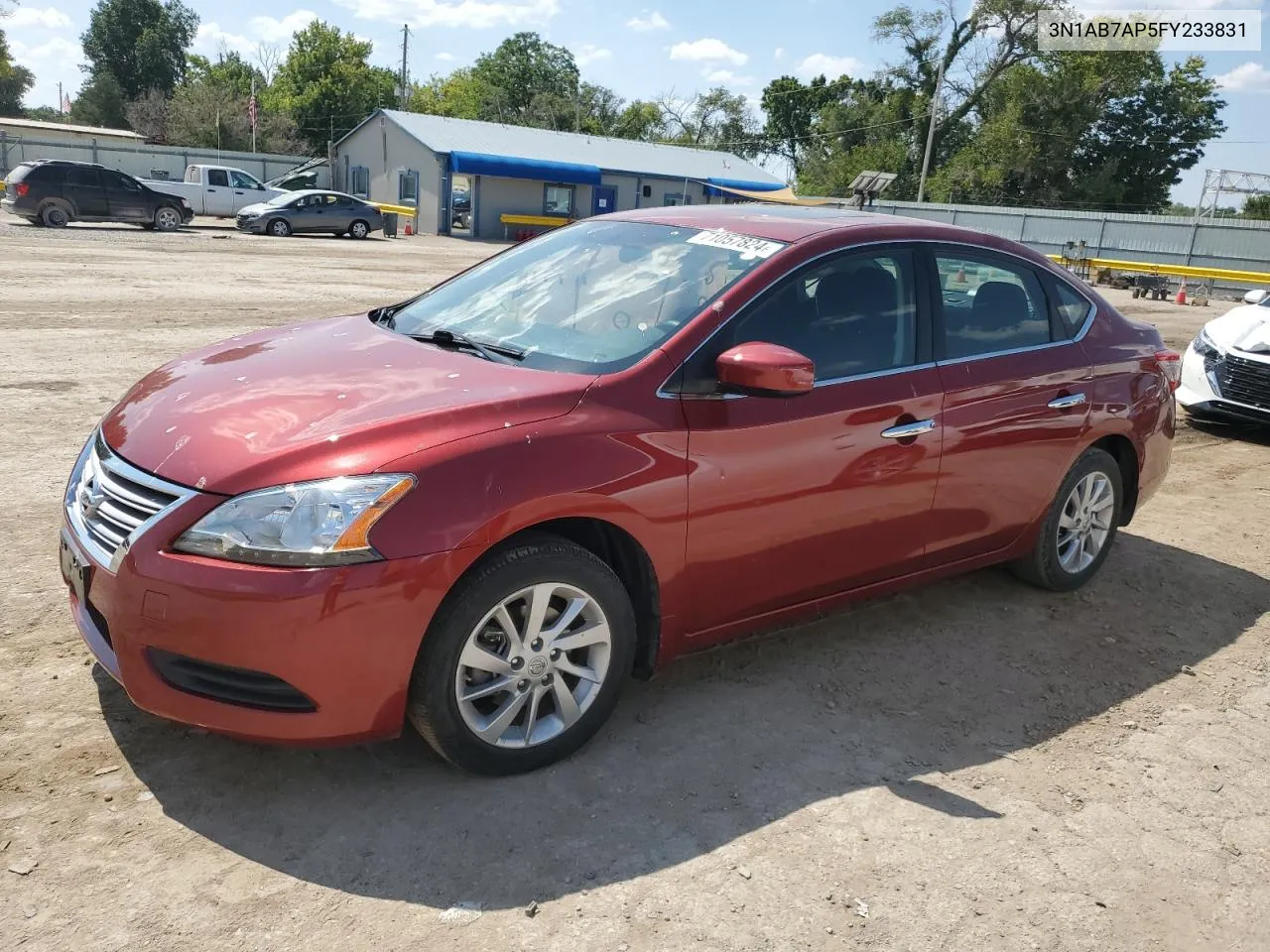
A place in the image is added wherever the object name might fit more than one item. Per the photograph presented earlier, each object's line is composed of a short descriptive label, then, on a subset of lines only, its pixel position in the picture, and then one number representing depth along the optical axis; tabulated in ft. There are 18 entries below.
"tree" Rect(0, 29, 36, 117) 253.24
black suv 78.38
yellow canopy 133.59
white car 28.94
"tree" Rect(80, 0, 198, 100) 241.35
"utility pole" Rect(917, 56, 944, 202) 151.85
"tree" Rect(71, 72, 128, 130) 236.02
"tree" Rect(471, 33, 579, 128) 286.87
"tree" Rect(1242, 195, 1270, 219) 190.80
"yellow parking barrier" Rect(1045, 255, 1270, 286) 90.07
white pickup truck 104.98
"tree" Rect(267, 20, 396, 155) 211.20
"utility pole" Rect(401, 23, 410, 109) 238.27
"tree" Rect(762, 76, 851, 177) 271.28
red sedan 8.86
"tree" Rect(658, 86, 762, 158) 278.46
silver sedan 95.55
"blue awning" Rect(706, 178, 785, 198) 148.18
